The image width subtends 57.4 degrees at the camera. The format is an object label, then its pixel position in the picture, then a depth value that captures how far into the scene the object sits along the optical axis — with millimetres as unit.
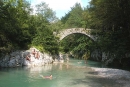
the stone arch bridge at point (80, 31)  21195
